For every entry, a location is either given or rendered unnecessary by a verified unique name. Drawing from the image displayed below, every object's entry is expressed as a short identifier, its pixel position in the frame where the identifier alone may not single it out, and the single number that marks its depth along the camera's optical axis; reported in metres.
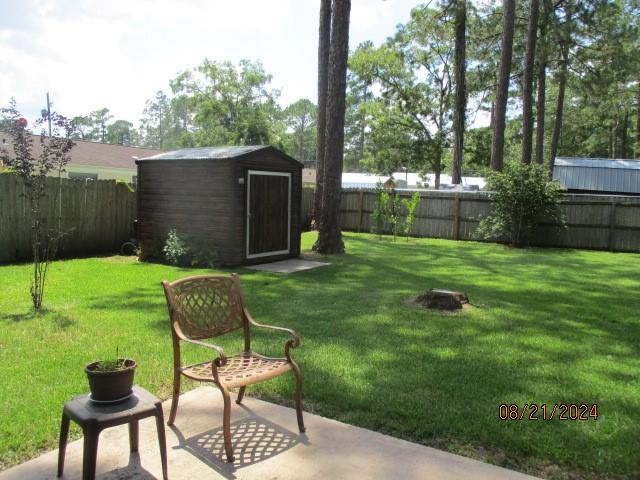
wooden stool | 2.25
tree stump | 6.42
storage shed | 9.78
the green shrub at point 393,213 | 16.22
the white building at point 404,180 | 34.16
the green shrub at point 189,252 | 9.84
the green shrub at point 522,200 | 13.98
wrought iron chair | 2.89
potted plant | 2.40
